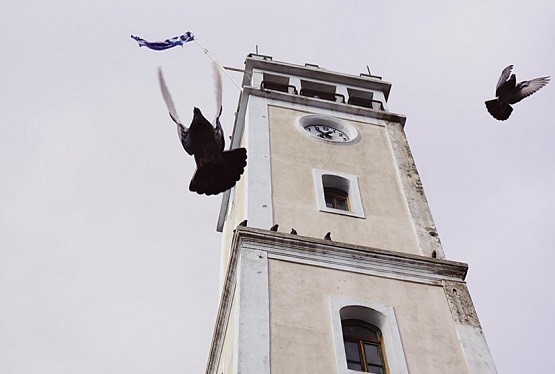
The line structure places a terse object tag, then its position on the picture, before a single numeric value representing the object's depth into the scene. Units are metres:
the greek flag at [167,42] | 25.20
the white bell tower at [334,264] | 16.08
